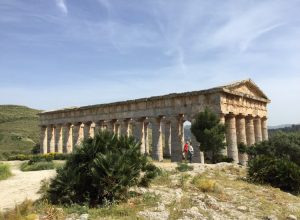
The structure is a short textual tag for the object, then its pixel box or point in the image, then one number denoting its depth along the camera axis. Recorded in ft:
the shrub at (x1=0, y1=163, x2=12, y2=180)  44.88
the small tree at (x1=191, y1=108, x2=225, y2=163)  55.46
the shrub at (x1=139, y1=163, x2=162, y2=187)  30.14
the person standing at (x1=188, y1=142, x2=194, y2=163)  60.09
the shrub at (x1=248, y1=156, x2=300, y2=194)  37.54
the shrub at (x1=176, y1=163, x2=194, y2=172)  43.12
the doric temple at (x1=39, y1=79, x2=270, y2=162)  65.50
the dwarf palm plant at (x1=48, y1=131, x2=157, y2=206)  26.98
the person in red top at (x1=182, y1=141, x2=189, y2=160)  62.84
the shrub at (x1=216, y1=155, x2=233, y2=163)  58.42
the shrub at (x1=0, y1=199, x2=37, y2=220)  22.50
